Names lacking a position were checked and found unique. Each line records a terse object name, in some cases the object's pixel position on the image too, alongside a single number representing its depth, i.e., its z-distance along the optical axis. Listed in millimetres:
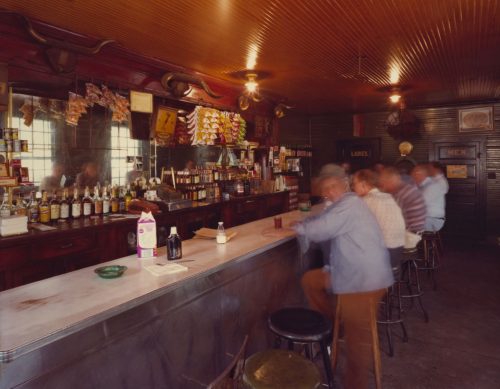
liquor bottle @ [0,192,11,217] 3755
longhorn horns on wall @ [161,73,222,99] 5156
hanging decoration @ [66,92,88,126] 4293
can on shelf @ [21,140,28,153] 3985
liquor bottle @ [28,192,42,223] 4070
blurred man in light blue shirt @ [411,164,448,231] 5684
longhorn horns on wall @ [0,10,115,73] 3799
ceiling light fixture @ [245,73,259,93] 5687
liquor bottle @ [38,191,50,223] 4172
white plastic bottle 3084
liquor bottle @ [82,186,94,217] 4645
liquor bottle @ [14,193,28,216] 3918
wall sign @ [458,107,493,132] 8367
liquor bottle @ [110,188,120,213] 4996
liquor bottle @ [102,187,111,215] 4852
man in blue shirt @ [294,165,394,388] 2734
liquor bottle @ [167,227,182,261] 2580
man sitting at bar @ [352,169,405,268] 3393
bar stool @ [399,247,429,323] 3994
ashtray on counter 2176
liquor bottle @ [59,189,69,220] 4406
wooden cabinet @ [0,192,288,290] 3455
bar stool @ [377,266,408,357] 3525
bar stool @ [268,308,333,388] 2357
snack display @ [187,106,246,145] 5910
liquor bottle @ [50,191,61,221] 4305
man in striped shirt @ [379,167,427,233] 4336
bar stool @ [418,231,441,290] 5078
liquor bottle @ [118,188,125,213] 5062
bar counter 1575
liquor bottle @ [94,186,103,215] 4770
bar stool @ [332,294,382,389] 2748
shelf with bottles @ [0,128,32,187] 3842
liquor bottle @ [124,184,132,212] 5139
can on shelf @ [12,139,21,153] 3918
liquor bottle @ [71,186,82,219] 4520
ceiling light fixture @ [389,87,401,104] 6993
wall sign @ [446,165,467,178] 8672
